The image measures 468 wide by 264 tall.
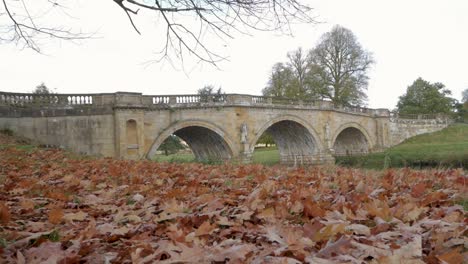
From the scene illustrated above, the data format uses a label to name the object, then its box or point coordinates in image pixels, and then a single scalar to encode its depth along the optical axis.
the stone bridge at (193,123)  15.20
